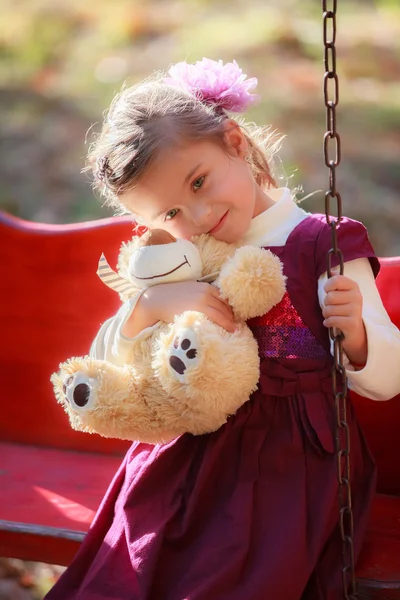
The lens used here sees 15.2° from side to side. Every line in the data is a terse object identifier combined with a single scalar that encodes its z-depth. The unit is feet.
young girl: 5.42
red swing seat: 6.50
